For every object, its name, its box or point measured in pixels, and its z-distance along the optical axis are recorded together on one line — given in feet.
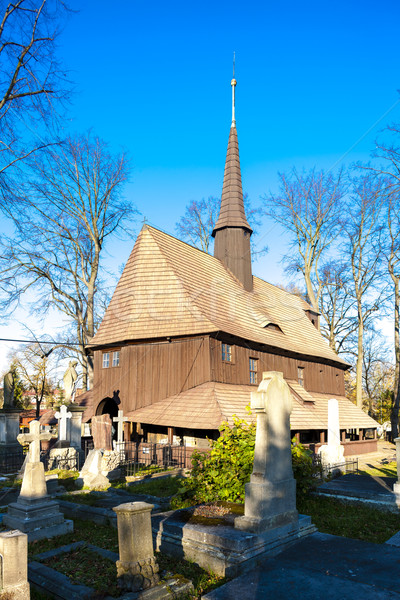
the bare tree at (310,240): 115.96
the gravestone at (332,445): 50.49
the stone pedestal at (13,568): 16.21
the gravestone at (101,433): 53.52
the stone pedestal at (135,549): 17.53
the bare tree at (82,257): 92.63
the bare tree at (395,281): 98.74
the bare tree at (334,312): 126.72
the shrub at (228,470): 27.48
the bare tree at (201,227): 134.61
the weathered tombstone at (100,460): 41.57
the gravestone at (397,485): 32.94
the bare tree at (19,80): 34.71
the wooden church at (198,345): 63.26
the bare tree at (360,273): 106.32
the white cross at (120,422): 64.12
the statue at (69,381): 62.80
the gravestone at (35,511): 26.61
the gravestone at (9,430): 57.41
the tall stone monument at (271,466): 21.81
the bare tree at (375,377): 163.43
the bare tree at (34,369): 145.59
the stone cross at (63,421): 60.39
